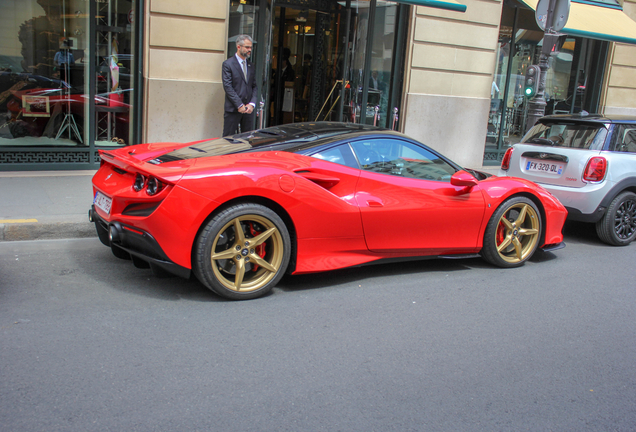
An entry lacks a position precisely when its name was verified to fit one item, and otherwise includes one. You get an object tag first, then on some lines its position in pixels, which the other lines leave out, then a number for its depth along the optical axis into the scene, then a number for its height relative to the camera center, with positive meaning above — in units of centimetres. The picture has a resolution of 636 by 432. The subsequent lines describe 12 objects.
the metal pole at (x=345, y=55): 1130 +73
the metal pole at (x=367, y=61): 1114 +64
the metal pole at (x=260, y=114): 1017 -46
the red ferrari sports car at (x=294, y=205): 398 -86
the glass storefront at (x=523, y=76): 1320 +78
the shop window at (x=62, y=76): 846 -3
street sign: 834 +136
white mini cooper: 667 -68
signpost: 841 +113
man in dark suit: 867 -3
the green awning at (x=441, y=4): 998 +165
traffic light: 880 +39
